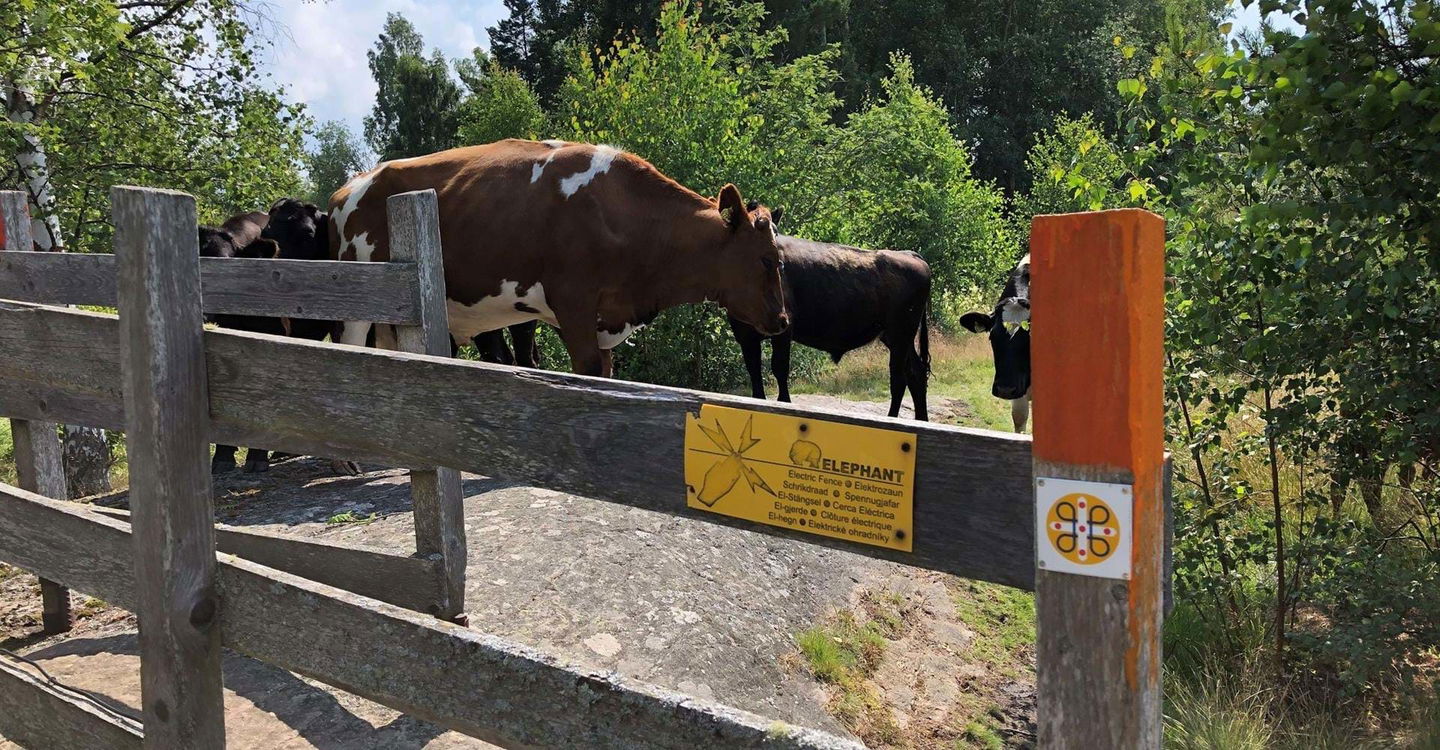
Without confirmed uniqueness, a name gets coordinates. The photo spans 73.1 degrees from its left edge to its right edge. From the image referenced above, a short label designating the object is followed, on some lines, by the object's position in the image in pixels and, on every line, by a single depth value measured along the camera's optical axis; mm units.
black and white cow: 8555
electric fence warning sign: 1548
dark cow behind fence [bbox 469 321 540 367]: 8664
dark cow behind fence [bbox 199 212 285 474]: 7426
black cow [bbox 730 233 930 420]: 9773
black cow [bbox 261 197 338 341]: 7891
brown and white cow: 6793
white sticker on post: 1349
